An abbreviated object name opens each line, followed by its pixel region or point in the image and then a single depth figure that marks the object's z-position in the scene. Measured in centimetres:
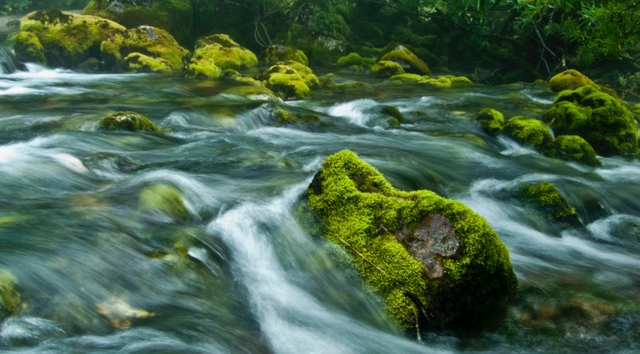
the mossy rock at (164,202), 496
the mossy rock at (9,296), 321
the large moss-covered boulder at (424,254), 405
